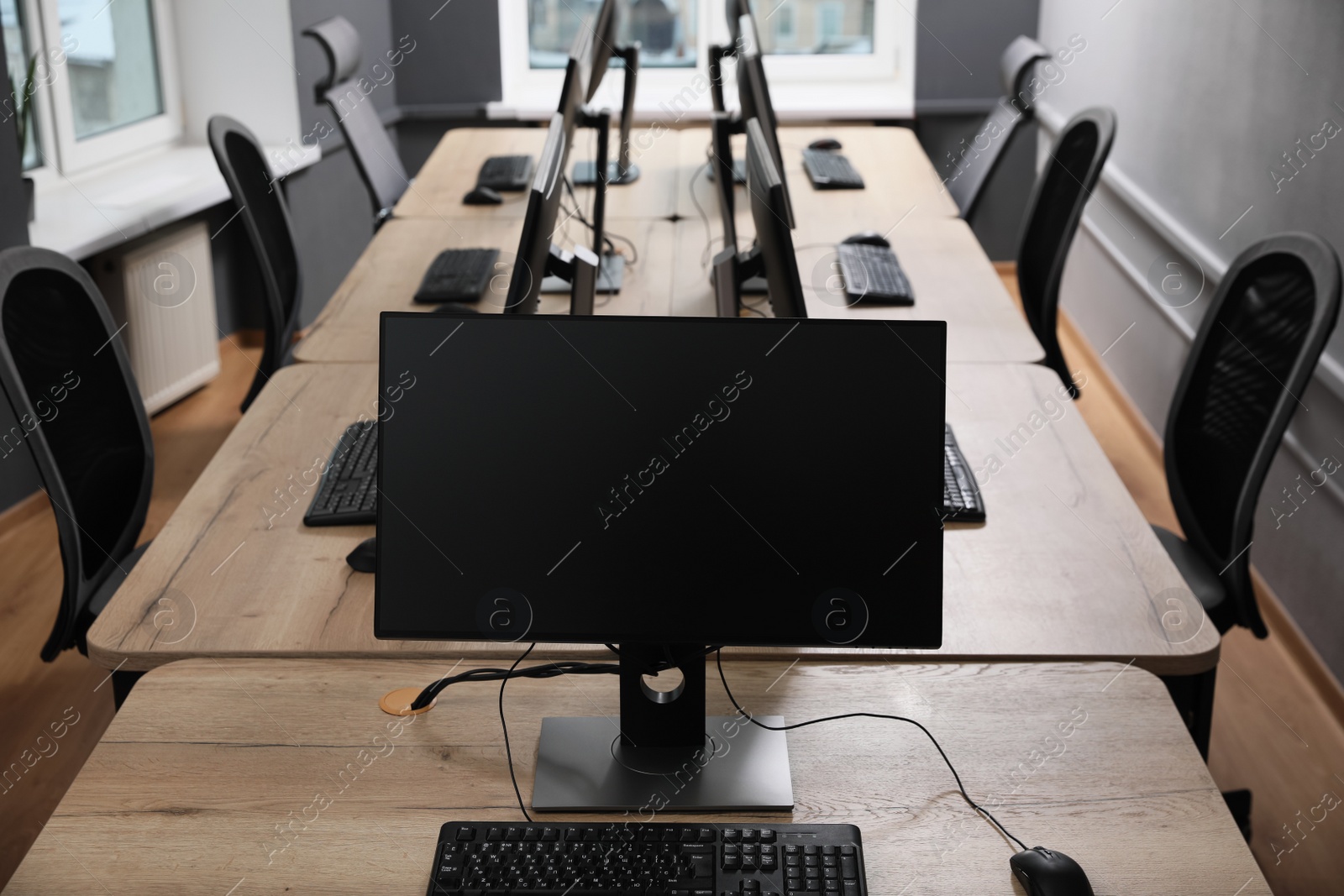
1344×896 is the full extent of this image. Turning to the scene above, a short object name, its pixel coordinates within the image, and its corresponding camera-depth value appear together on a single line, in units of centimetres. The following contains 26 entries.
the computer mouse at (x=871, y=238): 308
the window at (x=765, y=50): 521
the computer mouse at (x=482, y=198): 354
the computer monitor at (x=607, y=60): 301
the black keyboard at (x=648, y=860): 107
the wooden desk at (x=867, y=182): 344
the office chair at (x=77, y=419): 183
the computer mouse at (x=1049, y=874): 106
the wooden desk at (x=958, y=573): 146
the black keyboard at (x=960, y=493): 176
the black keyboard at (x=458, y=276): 273
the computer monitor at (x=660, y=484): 114
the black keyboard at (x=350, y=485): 176
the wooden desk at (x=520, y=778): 111
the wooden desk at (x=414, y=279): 250
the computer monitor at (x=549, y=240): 158
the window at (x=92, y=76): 347
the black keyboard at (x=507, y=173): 371
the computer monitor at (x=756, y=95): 228
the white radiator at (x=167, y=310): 356
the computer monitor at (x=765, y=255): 170
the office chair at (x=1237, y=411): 182
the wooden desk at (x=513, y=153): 349
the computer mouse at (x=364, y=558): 162
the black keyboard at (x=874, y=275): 271
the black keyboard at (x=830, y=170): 370
